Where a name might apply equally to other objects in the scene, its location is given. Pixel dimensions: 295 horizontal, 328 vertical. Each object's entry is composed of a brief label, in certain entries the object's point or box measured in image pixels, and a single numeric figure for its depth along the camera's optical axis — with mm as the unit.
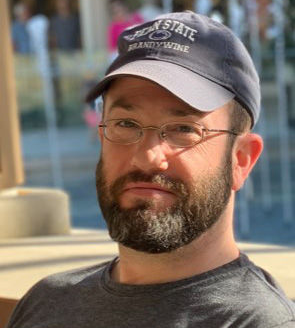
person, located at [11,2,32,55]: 9214
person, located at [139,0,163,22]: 8953
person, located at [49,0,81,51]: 9641
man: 1305
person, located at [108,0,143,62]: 8439
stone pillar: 3211
